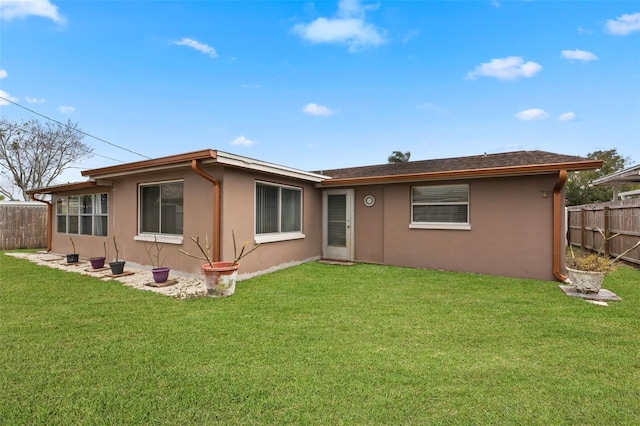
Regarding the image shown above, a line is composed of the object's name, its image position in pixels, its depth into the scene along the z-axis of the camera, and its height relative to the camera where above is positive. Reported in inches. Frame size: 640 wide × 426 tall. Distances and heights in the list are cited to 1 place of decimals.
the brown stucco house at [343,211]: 244.8 +3.4
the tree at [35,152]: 726.5 +166.8
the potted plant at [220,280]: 199.6 -45.4
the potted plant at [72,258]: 331.3 -50.4
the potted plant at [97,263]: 291.0 -49.1
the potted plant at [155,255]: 278.4 -39.9
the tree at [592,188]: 841.5 +93.8
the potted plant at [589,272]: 194.5 -39.1
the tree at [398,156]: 605.5 +122.7
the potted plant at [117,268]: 263.7 -49.0
